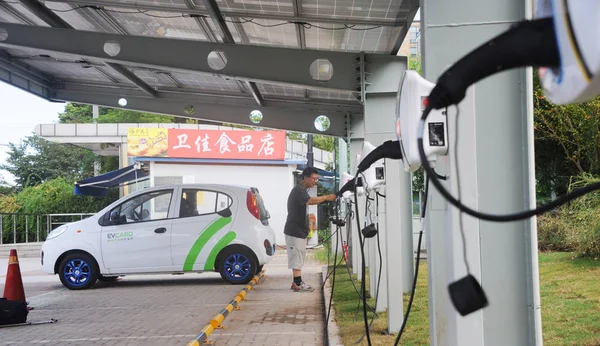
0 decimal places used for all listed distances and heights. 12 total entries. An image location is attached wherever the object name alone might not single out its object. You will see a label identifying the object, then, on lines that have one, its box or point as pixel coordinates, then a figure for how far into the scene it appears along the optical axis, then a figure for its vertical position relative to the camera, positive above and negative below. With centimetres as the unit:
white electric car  1343 -100
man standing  1205 -66
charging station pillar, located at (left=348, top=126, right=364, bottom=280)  1434 +65
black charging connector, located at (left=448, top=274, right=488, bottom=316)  186 -30
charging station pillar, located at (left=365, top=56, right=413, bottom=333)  727 -2
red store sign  2716 +157
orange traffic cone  1025 -136
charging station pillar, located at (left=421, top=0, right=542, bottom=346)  399 +5
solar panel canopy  984 +239
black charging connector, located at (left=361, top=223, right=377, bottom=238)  562 -38
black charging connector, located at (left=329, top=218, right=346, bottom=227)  1202 -66
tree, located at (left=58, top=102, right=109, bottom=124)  6369 +708
